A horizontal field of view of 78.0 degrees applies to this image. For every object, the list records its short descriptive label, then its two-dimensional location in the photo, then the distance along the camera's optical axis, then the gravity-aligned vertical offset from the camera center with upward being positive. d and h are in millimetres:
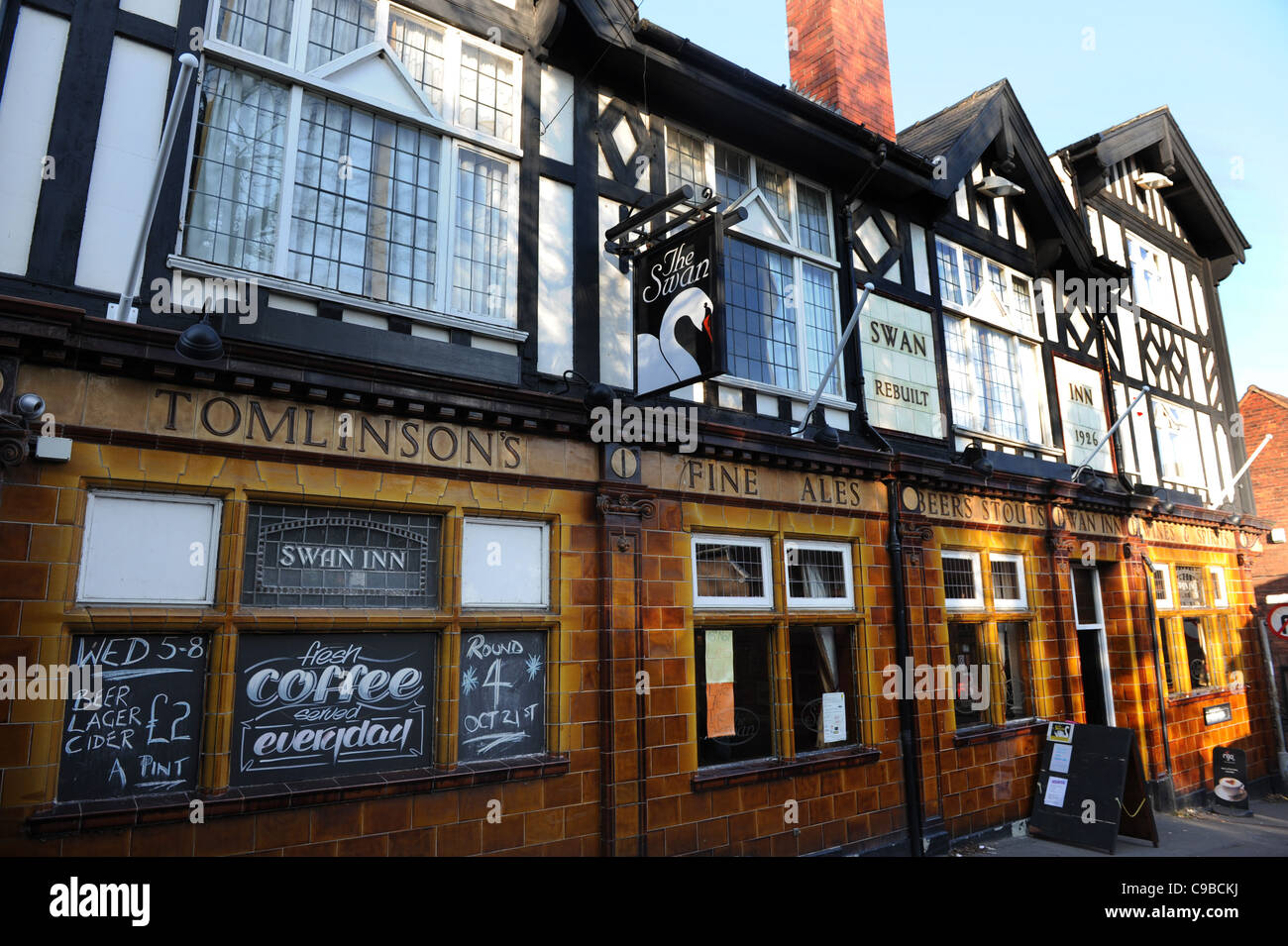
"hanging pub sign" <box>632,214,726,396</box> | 6883 +2788
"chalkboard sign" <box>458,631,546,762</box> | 6461 -557
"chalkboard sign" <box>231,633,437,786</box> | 5492 -553
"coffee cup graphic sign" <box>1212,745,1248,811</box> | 13031 -2634
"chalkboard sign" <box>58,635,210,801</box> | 4895 -561
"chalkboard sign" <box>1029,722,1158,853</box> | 10008 -2203
